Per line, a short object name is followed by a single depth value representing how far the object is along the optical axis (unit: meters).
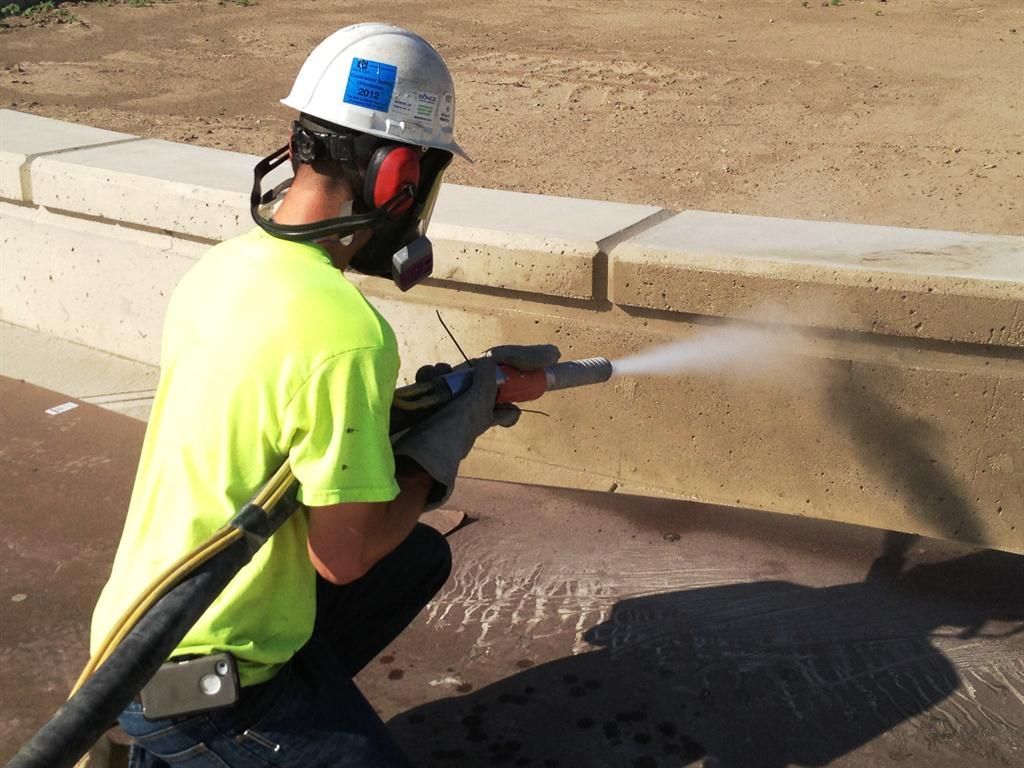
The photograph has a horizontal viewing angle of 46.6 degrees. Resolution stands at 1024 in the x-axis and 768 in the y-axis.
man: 1.97
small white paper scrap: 4.88
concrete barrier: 3.37
